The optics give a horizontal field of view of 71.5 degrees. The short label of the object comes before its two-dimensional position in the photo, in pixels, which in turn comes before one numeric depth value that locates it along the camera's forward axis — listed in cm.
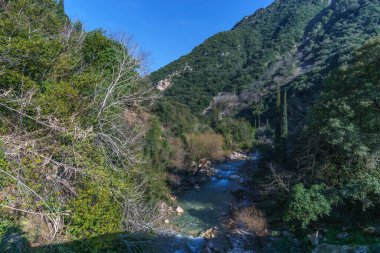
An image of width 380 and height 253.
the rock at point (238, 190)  1917
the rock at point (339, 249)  862
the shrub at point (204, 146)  2172
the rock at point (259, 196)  1606
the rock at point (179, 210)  1622
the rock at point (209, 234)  1342
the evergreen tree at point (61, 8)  1664
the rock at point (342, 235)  1008
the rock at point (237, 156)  2980
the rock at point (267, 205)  1440
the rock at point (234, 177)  2267
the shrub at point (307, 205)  1030
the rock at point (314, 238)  1015
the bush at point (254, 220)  1232
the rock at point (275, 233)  1190
